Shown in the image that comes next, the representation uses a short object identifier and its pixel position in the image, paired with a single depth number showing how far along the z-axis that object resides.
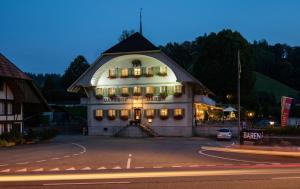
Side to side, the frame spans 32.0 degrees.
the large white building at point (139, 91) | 66.75
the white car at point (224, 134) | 57.56
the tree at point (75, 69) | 112.74
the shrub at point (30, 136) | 51.47
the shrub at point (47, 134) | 54.16
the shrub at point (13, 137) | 47.62
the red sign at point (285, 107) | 37.06
